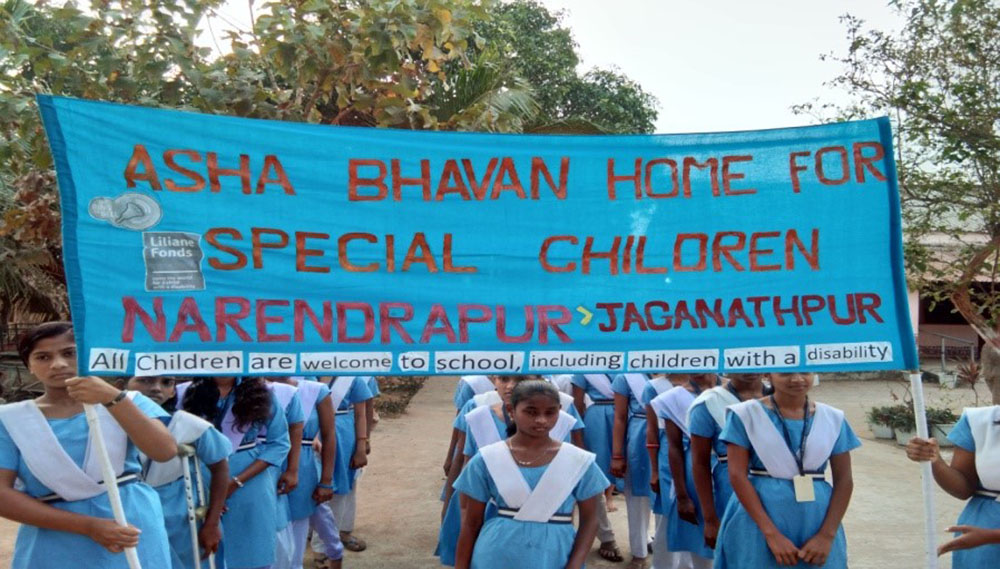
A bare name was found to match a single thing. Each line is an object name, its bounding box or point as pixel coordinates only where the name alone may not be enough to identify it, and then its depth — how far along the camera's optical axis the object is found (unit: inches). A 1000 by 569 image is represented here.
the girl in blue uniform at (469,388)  276.2
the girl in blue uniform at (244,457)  193.0
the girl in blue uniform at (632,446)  261.3
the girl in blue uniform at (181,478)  166.7
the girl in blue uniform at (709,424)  187.8
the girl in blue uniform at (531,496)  147.2
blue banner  127.8
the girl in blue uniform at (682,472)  214.2
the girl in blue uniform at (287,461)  210.5
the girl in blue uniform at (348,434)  270.7
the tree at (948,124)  362.6
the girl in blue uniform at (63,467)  124.6
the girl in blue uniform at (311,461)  233.5
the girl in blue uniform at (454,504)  212.2
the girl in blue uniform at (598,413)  284.0
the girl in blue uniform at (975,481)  148.8
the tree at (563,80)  831.7
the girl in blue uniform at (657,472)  234.4
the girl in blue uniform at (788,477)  157.8
